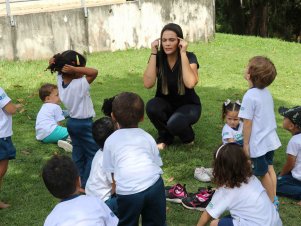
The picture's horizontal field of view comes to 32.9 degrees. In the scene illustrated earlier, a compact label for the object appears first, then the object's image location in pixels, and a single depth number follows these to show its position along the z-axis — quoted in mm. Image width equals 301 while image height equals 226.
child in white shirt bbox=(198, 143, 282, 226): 3410
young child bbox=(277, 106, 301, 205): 4805
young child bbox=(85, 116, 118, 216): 3861
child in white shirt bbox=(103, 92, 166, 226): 3467
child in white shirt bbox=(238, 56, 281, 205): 4234
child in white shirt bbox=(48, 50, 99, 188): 4691
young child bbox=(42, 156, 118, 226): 2766
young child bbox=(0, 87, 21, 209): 4449
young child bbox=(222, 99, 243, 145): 5383
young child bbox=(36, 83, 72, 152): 6285
